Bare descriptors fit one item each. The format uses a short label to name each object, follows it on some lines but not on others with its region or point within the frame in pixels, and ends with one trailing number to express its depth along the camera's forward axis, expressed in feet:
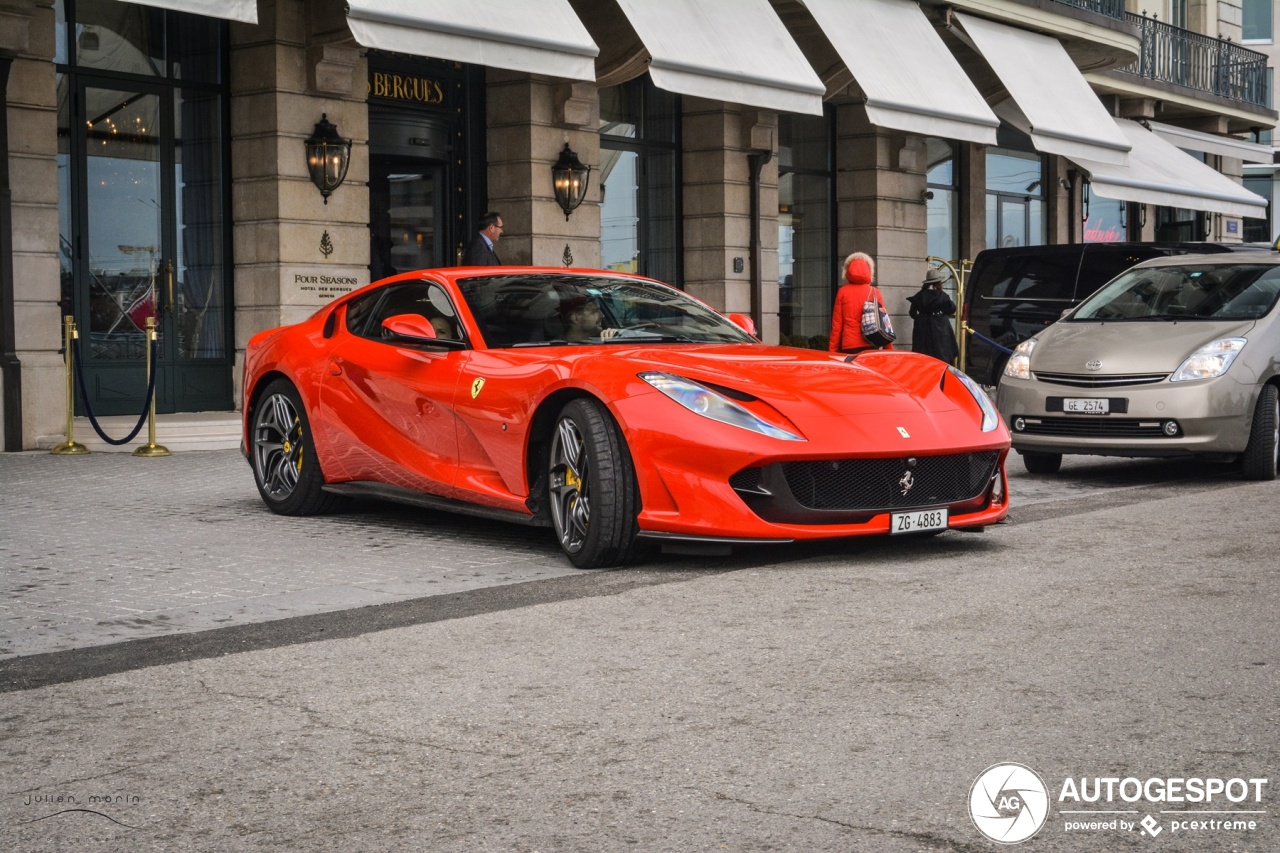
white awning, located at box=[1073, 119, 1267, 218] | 83.05
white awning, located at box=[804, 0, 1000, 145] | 66.49
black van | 59.57
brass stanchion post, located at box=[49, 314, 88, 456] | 45.91
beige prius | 35.63
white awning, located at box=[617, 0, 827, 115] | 55.88
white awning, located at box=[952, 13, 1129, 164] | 76.84
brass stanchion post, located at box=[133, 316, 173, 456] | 45.68
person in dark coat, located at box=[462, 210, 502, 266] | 51.01
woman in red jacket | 42.60
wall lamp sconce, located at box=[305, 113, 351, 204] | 55.62
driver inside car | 27.35
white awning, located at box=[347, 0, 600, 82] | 46.19
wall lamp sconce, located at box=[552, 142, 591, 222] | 64.39
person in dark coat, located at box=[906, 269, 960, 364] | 73.20
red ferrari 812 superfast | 23.36
